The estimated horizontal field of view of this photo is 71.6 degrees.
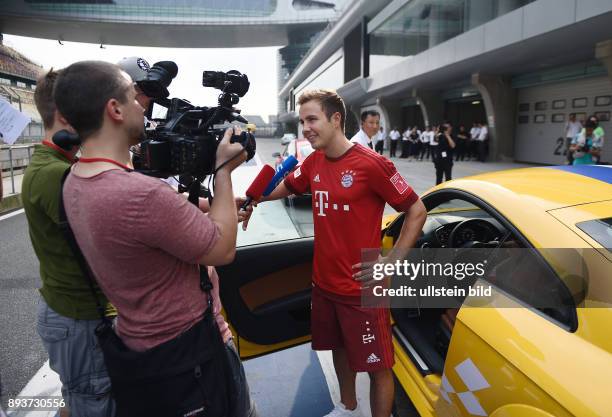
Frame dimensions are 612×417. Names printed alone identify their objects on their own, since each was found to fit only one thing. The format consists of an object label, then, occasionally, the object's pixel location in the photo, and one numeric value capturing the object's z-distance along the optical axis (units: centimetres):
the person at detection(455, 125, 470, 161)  1953
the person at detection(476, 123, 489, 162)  1867
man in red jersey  200
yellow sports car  132
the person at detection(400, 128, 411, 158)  2325
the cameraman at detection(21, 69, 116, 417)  158
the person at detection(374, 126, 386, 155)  2295
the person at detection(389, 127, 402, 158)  2575
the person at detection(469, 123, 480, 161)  1939
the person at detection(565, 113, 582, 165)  1369
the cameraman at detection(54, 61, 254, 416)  116
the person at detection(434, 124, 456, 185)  963
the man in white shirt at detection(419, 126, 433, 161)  2062
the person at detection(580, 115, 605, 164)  1145
